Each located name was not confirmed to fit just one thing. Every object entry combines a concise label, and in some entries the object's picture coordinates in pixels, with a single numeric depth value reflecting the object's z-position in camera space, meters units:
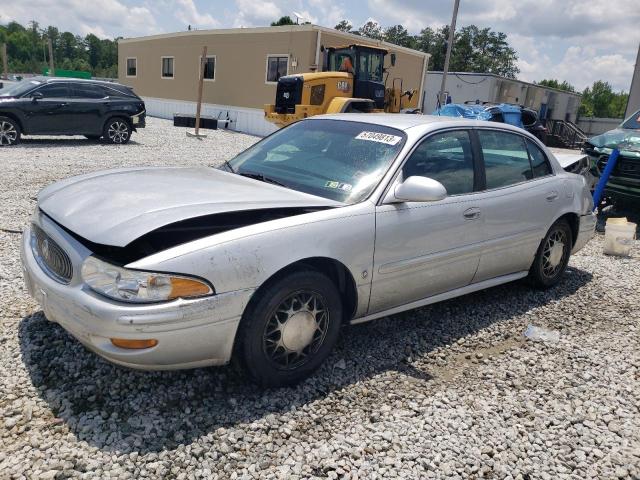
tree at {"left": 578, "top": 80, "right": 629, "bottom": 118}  84.75
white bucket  6.47
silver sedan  2.51
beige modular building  21.16
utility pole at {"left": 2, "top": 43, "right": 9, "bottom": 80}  36.93
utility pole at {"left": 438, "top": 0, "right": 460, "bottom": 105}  16.92
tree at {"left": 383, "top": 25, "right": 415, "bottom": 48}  68.75
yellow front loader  15.16
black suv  11.93
